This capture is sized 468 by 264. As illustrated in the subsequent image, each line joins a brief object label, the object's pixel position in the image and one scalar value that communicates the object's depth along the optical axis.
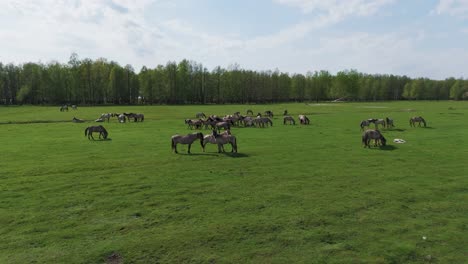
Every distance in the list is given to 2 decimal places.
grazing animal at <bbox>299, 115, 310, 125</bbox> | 43.93
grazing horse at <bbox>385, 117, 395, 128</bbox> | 38.62
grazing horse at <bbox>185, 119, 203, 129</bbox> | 38.40
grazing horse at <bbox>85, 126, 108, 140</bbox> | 30.48
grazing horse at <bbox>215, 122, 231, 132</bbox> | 36.42
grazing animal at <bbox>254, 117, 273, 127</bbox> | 42.03
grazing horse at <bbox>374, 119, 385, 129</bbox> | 36.59
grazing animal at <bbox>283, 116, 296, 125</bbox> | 44.83
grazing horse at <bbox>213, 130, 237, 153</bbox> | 22.47
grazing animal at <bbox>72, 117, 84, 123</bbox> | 48.49
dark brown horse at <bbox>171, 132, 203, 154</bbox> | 22.41
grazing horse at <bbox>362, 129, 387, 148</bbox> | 24.53
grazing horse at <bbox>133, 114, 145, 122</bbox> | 49.54
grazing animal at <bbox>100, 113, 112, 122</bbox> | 51.73
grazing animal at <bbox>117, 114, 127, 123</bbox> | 49.44
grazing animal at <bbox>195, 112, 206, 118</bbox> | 56.23
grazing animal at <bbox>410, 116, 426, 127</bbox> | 39.86
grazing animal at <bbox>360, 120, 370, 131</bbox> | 36.09
